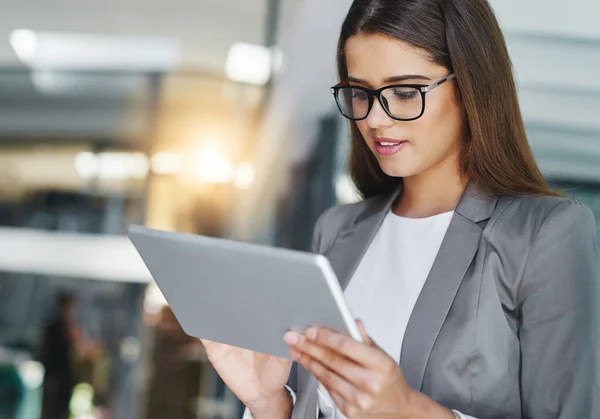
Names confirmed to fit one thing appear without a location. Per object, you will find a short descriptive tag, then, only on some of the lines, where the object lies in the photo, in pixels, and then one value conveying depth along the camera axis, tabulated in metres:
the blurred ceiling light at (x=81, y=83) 5.88
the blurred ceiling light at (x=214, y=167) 5.87
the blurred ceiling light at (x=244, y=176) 5.89
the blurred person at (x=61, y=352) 5.69
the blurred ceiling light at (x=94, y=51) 5.75
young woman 1.40
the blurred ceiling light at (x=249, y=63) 5.79
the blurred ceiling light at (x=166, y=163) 5.89
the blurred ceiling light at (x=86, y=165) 5.77
